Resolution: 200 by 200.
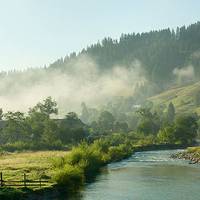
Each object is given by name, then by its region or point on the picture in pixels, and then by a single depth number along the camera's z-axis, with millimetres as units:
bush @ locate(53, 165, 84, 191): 87125
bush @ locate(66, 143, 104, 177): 109906
